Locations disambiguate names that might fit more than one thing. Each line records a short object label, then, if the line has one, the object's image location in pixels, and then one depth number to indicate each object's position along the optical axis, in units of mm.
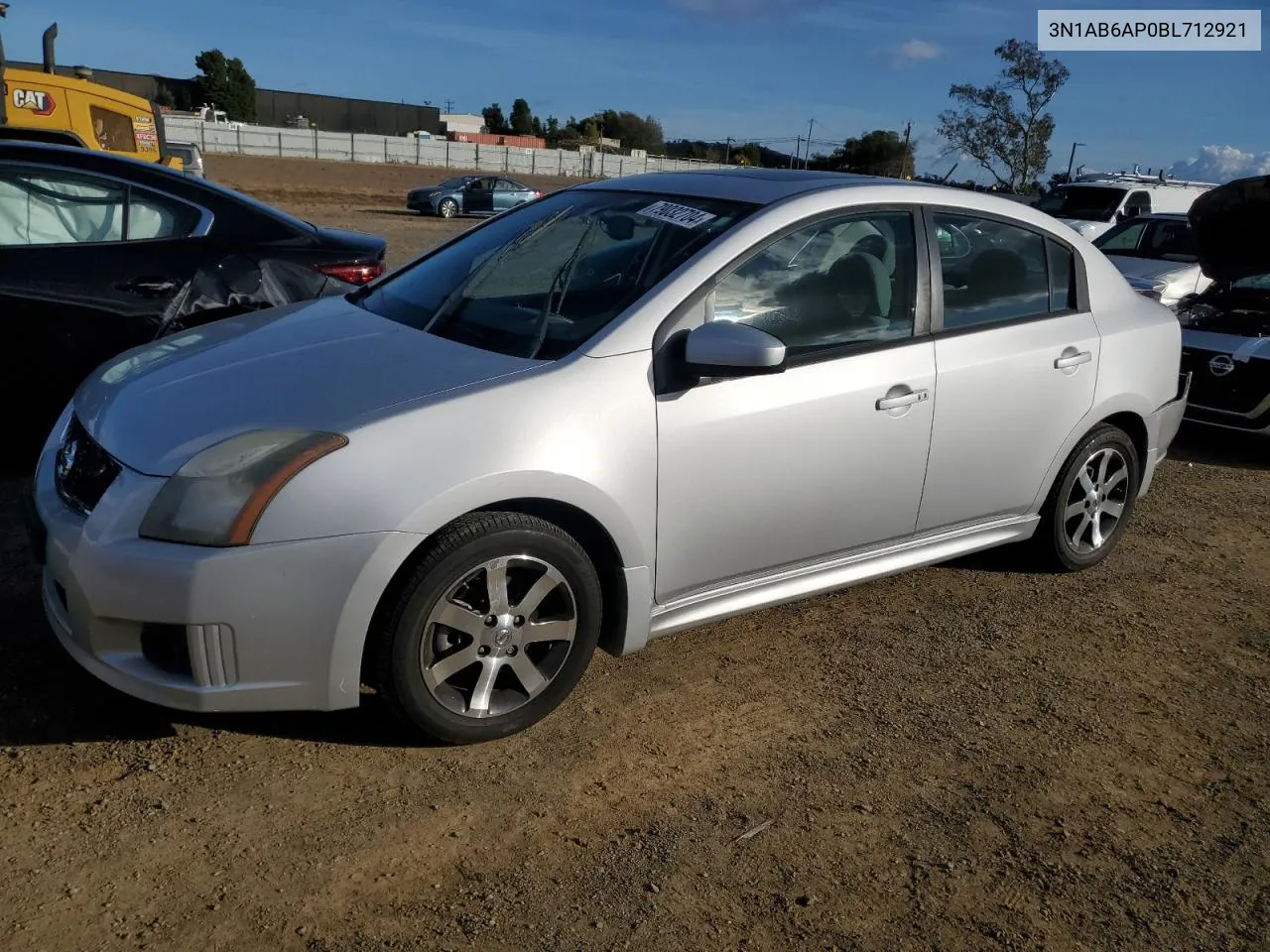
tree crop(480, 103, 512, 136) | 111938
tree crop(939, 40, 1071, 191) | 44438
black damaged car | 4723
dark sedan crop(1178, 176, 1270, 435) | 6957
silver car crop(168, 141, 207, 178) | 19281
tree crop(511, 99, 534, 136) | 111500
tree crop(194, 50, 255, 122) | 82188
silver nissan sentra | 2715
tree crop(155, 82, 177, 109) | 78062
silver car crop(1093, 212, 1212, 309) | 10203
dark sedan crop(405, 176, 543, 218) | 31031
